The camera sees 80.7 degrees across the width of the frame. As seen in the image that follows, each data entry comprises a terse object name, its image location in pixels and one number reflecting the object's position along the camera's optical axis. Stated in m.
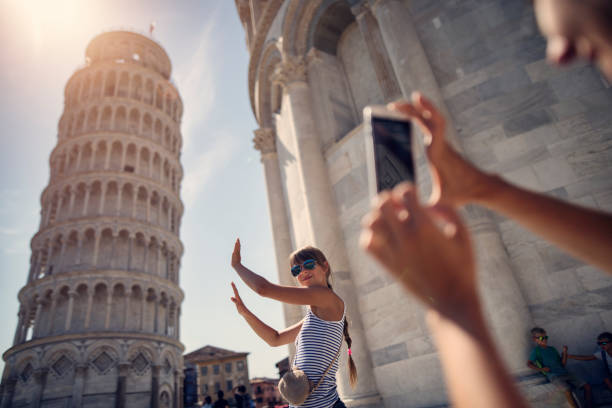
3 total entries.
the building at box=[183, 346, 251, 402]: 61.38
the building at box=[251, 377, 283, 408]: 65.56
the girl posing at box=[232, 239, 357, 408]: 2.21
